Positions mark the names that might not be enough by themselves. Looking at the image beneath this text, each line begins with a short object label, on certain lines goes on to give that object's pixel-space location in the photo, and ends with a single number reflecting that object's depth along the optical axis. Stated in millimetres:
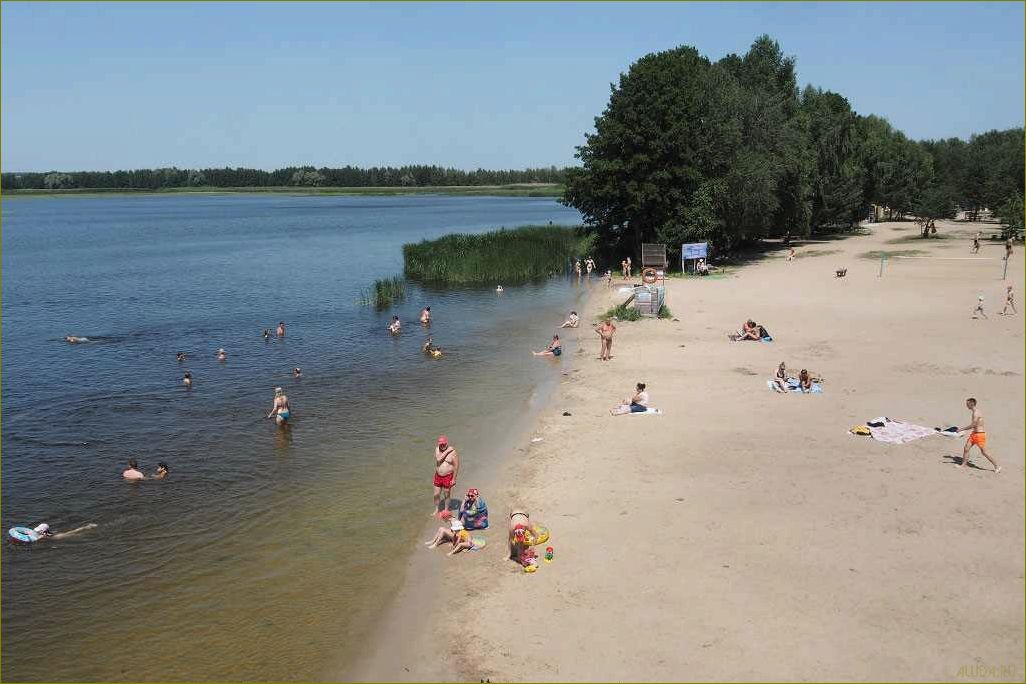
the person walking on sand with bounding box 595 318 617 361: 28406
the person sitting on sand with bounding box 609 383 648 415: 21547
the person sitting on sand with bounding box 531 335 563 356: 30905
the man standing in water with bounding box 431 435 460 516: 16156
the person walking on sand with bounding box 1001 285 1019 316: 32009
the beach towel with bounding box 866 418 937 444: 18125
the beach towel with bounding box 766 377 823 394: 22472
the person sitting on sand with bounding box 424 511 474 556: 14633
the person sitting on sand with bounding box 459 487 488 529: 15344
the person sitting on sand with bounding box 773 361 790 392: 22641
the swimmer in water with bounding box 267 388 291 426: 23156
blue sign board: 48500
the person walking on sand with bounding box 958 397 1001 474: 16188
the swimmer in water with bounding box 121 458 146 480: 19172
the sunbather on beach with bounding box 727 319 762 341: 29641
